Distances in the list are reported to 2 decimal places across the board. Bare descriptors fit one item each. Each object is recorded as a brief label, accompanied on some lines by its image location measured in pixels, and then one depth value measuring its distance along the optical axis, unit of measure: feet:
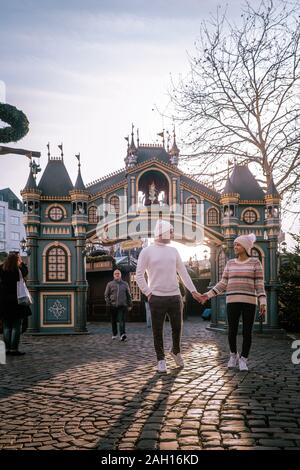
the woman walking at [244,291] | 23.89
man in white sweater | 23.43
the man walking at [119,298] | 43.27
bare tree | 62.34
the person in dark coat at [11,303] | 32.01
